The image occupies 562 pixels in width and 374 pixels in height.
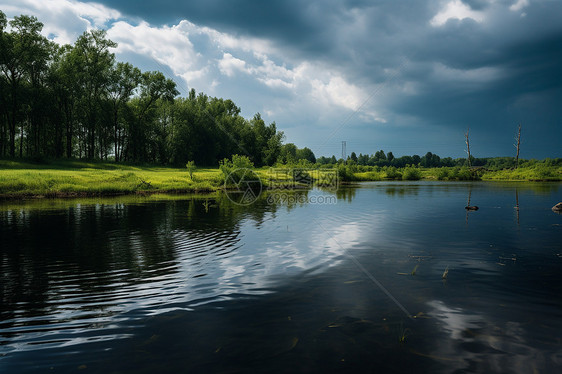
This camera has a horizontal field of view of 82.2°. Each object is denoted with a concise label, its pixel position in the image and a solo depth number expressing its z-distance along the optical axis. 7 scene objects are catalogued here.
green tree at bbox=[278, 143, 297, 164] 87.61
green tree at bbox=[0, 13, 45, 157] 58.25
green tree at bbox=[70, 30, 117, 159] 69.62
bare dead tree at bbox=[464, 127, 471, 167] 103.87
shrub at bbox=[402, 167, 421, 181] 113.00
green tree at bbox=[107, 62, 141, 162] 75.62
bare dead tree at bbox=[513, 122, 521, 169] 99.05
